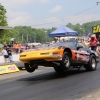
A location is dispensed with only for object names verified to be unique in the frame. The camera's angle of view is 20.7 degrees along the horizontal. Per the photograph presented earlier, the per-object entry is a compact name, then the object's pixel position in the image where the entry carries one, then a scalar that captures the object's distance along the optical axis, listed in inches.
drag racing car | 418.0
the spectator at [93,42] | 803.7
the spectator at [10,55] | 855.1
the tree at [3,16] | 2394.3
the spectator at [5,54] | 843.5
